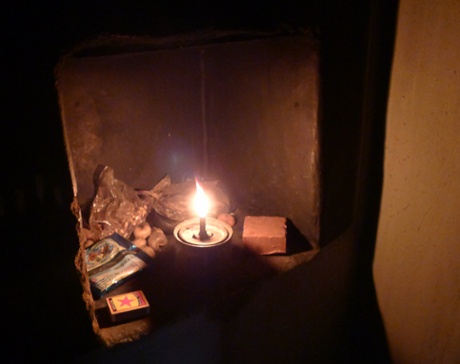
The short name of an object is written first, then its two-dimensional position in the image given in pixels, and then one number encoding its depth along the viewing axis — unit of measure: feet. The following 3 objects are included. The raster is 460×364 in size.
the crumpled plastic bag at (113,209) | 3.96
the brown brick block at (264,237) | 3.69
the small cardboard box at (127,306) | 2.90
